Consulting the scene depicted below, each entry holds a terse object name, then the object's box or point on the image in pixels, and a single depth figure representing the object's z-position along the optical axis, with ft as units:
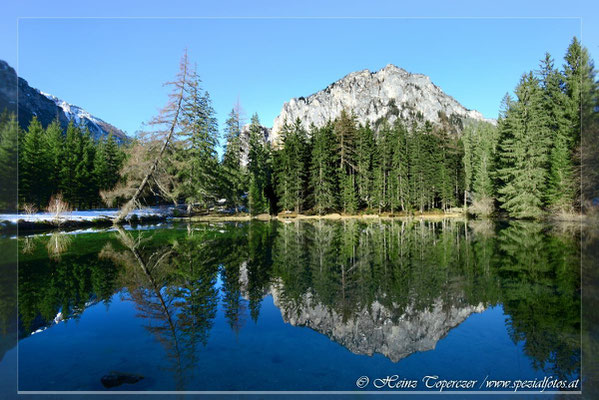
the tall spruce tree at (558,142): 97.19
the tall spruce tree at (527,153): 109.40
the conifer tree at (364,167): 167.84
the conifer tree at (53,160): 141.49
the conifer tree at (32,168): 129.90
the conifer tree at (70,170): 144.66
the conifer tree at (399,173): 168.55
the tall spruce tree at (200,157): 125.18
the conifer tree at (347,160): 161.17
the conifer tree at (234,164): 153.38
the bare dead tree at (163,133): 99.60
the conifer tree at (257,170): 153.58
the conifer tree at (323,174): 158.20
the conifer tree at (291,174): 160.56
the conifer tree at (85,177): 149.78
